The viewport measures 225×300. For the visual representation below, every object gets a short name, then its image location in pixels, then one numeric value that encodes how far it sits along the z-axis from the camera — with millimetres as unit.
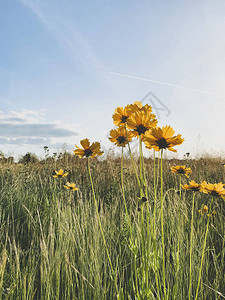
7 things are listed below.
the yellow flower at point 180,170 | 498
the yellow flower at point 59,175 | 800
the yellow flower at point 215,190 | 409
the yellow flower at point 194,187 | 461
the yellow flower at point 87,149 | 397
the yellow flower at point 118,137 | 407
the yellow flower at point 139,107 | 363
